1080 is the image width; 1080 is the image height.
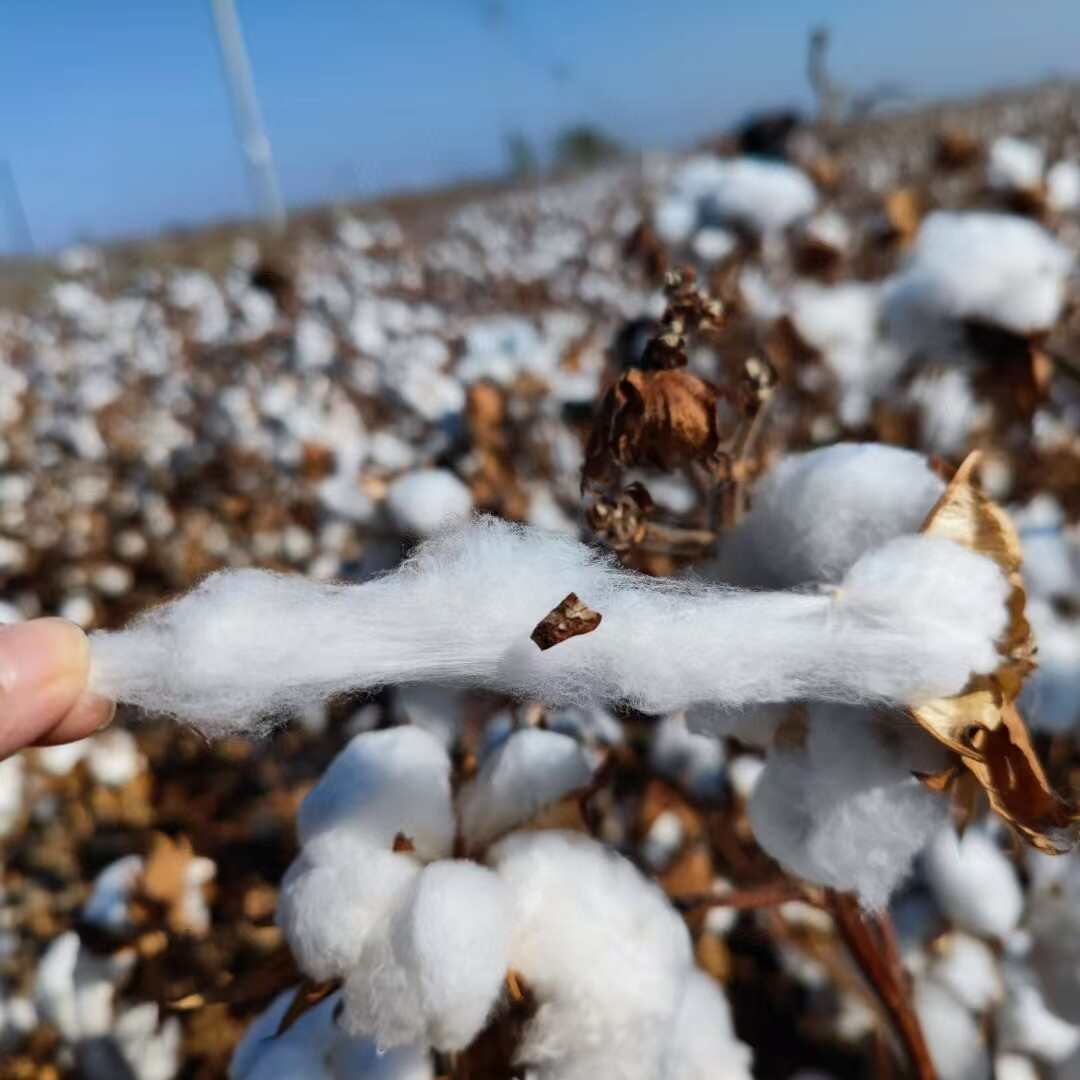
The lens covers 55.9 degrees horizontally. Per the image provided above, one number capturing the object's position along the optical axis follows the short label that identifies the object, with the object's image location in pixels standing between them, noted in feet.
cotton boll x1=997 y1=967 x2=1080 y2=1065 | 1.22
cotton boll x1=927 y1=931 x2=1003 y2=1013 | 1.26
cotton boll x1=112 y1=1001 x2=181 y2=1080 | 1.51
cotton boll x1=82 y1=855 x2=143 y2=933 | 1.54
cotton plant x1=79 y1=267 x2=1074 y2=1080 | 0.57
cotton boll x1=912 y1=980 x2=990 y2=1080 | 1.16
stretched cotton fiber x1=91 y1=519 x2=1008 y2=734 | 0.57
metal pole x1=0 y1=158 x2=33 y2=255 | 83.91
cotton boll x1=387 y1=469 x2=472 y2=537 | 1.70
